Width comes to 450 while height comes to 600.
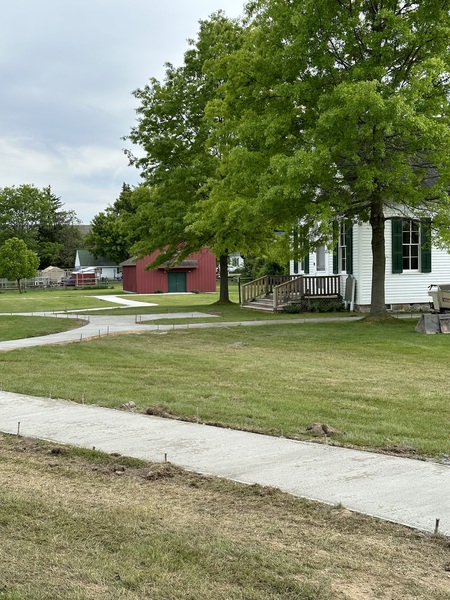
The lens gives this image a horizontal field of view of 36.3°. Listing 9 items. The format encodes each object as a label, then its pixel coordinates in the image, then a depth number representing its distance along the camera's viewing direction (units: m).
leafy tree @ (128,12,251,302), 29.28
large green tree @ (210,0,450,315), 16.70
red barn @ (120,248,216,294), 57.34
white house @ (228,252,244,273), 78.10
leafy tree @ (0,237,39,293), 60.80
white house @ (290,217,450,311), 25.34
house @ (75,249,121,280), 85.13
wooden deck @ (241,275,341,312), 26.69
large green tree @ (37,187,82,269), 93.38
